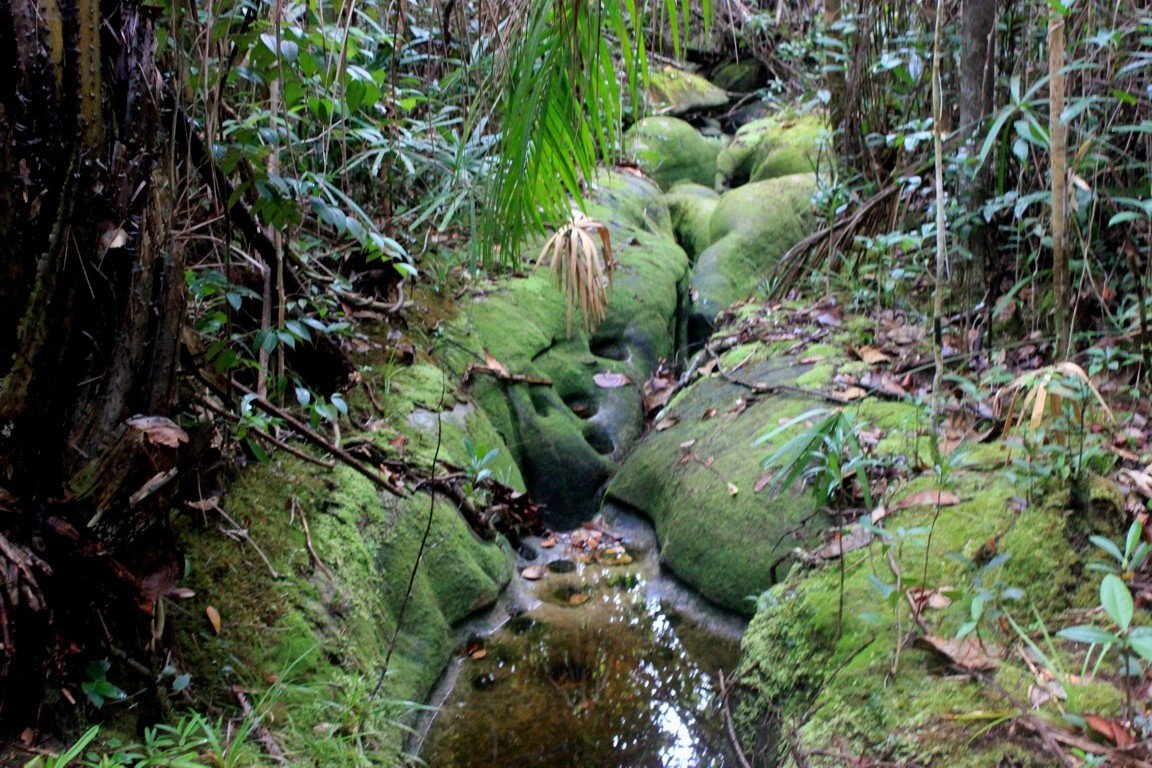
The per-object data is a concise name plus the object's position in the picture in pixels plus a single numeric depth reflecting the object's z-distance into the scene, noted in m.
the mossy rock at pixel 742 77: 10.02
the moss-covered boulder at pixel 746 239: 6.09
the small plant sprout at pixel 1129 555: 1.80
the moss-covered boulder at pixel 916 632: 1.90
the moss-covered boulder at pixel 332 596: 2.22
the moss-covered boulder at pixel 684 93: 8.51
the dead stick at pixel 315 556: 2.65
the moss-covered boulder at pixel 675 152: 7.75
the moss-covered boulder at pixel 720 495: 3.08
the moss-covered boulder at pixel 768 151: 7.20
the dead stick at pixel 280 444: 2.45
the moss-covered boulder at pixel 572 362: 4.26
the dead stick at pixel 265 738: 2.02
